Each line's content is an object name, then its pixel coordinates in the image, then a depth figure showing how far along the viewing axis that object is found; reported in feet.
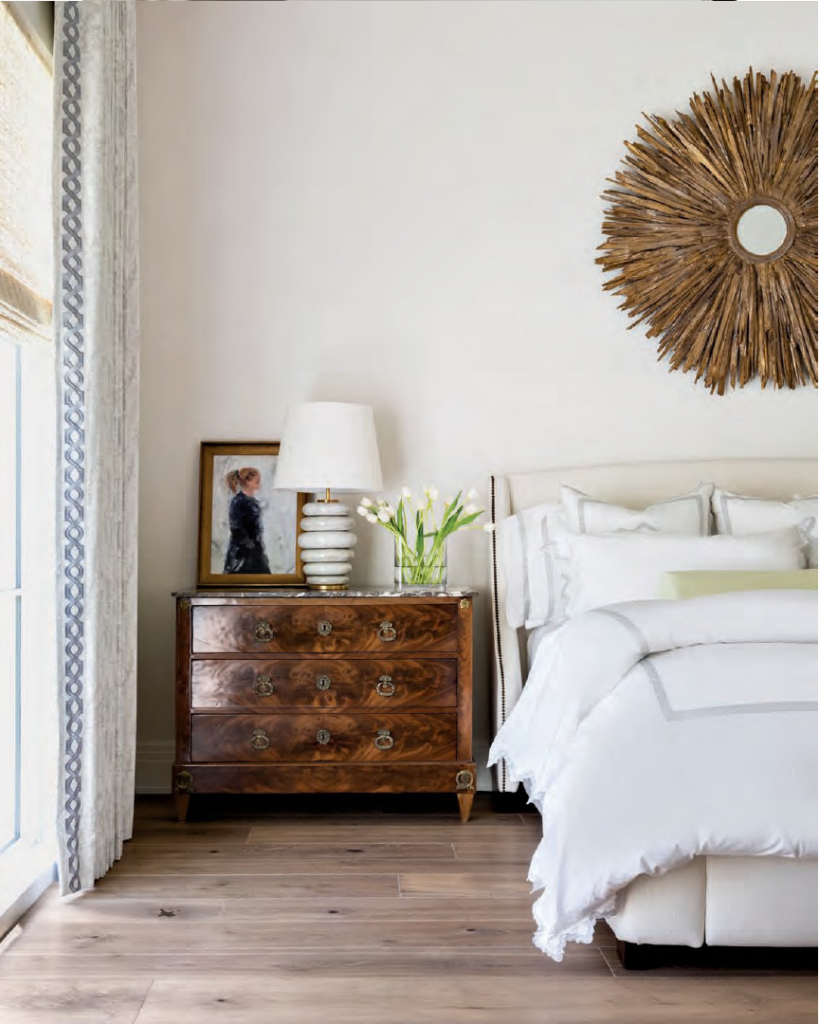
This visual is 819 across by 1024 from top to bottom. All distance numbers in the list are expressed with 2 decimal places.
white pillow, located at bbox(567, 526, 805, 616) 10.18
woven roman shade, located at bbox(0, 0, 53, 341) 8.10
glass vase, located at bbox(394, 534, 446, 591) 11.57
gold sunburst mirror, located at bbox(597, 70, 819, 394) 12.27
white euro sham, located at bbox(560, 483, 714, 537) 11.08
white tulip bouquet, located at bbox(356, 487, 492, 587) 11.57
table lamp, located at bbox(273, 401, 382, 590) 11.04
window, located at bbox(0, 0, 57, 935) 8.55
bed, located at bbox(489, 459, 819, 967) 6.60
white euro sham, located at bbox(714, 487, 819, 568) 10.96
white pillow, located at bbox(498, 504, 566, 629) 11.29
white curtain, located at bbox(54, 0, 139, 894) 8.36
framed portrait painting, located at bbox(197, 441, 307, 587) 11.92
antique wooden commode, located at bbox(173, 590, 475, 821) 10.65
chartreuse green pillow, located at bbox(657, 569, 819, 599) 9.14
